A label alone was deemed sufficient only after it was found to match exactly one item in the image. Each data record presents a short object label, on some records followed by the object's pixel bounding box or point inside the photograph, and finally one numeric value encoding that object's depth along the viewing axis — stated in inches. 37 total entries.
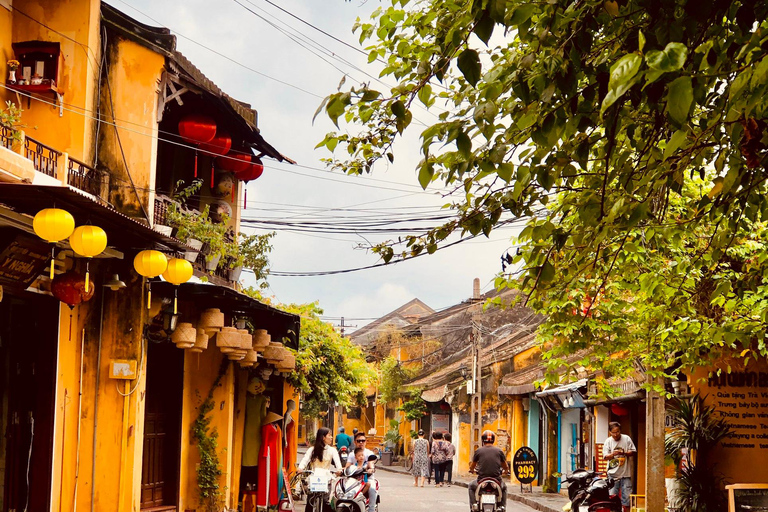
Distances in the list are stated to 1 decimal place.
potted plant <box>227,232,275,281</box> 594.2
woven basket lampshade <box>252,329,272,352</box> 639.8
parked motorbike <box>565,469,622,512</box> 588.7
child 592.4
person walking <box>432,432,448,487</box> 1106.7
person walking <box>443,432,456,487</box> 1120.6
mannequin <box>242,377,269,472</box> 669.3
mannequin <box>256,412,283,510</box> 645.9
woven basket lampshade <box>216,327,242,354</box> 562.6
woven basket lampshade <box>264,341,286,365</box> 651.5
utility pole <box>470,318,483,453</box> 1278.3
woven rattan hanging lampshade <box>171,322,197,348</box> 509.4
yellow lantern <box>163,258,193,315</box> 456.4
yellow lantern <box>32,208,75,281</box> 344.5
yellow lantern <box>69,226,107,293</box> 366.3
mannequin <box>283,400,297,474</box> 721.6
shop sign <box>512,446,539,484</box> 952.9
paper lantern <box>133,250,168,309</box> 434.9
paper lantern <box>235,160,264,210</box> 676.1
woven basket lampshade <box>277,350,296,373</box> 660.7
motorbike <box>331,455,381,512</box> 560.7
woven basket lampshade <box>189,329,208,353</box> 537.6
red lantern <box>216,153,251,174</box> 641.0
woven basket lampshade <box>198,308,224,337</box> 546.9
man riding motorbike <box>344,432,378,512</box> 593.9
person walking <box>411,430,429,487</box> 1155.3
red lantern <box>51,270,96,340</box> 400.5
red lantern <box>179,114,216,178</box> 556.7
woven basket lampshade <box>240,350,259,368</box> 615.7
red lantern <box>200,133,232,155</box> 588.1
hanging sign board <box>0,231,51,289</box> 363.6
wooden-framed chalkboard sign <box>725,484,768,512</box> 522.9
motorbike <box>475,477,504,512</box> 584.4
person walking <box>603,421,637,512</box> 611.8
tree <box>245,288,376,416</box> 816.9
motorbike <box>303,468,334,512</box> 560.4
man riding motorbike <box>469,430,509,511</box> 596.6
